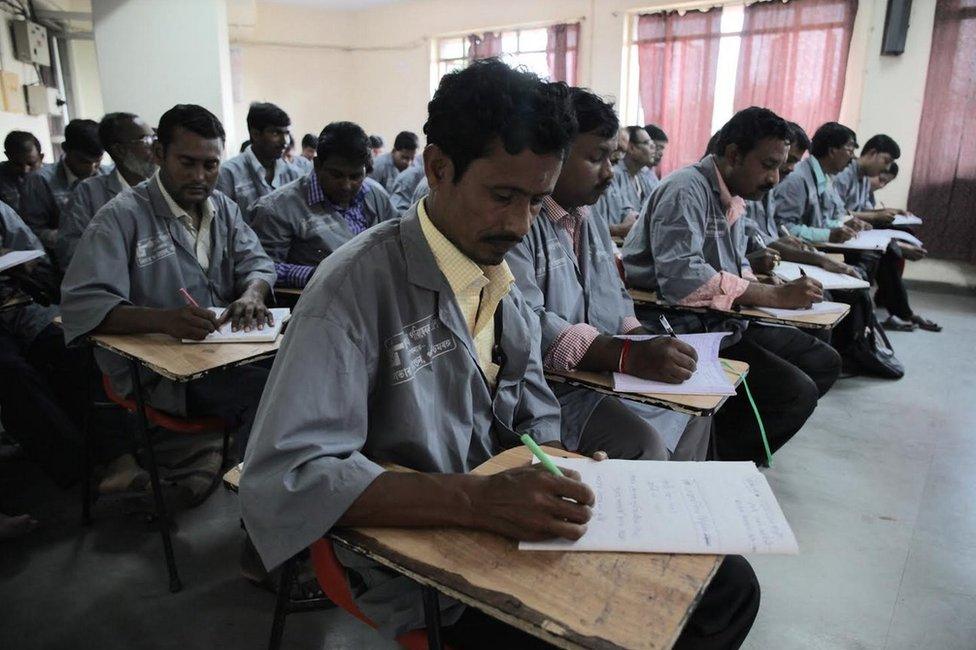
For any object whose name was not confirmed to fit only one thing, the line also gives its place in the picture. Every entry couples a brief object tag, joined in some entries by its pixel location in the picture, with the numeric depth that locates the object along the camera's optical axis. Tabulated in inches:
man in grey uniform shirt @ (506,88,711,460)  67.3
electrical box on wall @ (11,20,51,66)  223.2
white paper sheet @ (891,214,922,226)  212.5
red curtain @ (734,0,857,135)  250.8
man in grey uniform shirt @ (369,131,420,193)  279.6
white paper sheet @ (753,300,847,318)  89.8
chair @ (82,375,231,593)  75.6
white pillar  186.7
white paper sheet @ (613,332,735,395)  61.6
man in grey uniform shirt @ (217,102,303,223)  165.6
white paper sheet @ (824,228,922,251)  154.3
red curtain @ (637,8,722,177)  277.7
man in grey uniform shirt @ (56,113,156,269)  121.2
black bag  152.6
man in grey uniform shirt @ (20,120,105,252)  154.6
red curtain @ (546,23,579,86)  315.0
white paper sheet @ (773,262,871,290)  103.1
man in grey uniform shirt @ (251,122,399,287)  114.7
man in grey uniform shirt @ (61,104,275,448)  76.4
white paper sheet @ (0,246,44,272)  88.0
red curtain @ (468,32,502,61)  342.0
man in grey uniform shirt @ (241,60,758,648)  33.9
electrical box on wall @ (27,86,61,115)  229.0
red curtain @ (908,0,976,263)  229.1
